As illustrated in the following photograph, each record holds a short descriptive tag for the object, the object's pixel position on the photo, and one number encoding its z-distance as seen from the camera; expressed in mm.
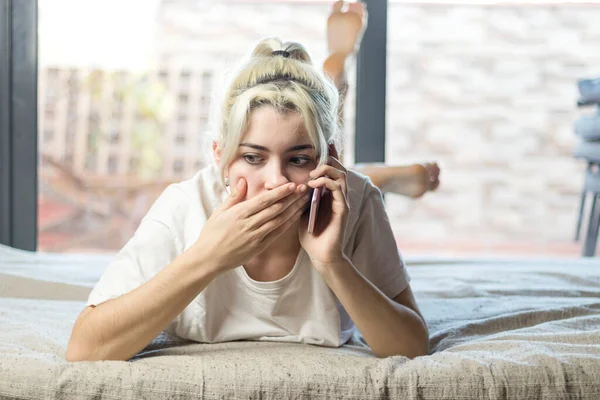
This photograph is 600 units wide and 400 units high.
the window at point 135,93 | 4828
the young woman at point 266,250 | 1088
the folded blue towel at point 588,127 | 2951
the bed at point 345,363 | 1036
